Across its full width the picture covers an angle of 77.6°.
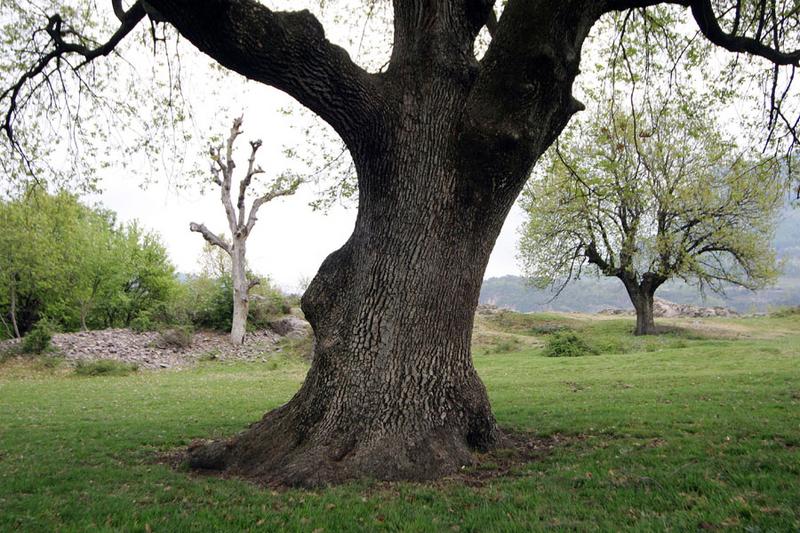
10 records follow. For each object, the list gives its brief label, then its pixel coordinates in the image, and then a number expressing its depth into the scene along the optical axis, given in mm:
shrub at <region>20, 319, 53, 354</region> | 22531
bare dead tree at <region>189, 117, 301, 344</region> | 28250
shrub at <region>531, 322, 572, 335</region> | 34619
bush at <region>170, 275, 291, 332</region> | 31047
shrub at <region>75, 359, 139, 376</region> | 21172
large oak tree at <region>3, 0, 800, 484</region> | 5672
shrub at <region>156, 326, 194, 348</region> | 26536
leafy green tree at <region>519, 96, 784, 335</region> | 27500
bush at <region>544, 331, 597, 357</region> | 23594
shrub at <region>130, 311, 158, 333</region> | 28438
